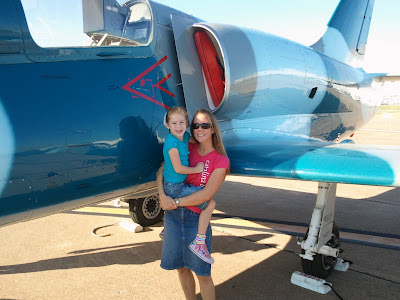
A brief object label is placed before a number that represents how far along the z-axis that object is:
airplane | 2.14
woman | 2.34
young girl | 2.32
